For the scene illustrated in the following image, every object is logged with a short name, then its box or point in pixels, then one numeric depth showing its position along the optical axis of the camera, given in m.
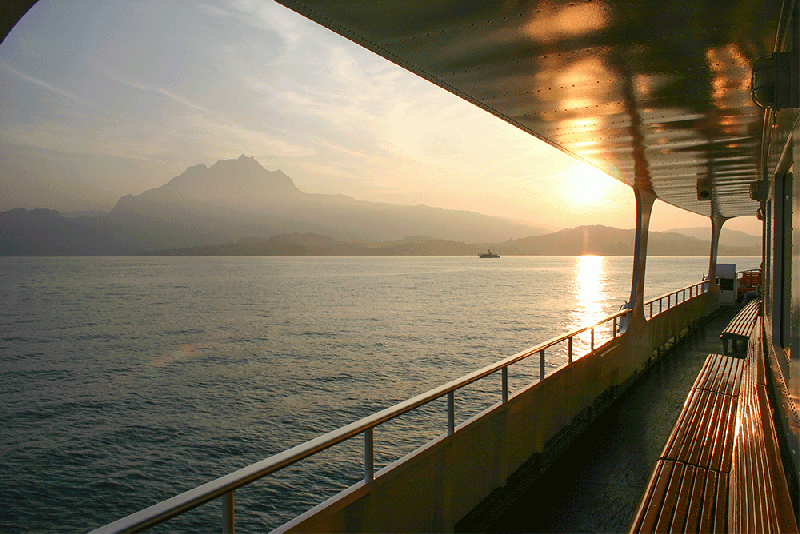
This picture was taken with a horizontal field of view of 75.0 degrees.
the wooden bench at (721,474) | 2.93
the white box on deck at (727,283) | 19.33
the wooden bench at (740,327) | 9.23
